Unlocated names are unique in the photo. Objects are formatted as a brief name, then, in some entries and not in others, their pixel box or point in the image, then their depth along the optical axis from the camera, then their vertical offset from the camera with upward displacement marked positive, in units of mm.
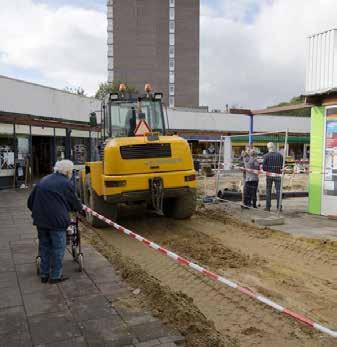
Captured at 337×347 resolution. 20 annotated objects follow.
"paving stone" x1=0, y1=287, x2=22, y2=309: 5516 -1865
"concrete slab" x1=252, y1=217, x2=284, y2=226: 11047 -1832
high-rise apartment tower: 96562 +18740
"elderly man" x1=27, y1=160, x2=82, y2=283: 6344 -975
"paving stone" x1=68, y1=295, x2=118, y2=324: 5074 -1835
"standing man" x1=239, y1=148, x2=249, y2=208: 13628 -820
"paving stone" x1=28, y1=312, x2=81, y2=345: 4535 -1841
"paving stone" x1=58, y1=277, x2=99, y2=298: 5871 -1849
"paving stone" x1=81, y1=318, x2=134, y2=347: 4418 -1830
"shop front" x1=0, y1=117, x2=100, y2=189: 20266 -378
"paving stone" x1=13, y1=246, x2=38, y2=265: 7562 -1894
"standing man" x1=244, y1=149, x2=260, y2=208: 13500 -1171
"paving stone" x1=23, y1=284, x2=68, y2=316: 5289 -1853
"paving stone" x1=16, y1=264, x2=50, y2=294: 6085 -1873
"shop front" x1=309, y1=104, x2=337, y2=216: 12188 -543
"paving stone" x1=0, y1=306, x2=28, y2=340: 4727 -1851
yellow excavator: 9922 -481
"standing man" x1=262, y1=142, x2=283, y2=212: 13070 -678
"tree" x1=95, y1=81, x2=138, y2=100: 70250 +7540
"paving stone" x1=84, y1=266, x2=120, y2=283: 6480 -1854
